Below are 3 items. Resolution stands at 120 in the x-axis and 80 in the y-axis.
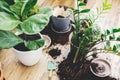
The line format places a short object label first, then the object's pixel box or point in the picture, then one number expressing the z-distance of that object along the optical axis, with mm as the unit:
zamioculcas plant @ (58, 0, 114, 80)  1498
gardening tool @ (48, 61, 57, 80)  1648
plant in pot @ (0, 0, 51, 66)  1252
